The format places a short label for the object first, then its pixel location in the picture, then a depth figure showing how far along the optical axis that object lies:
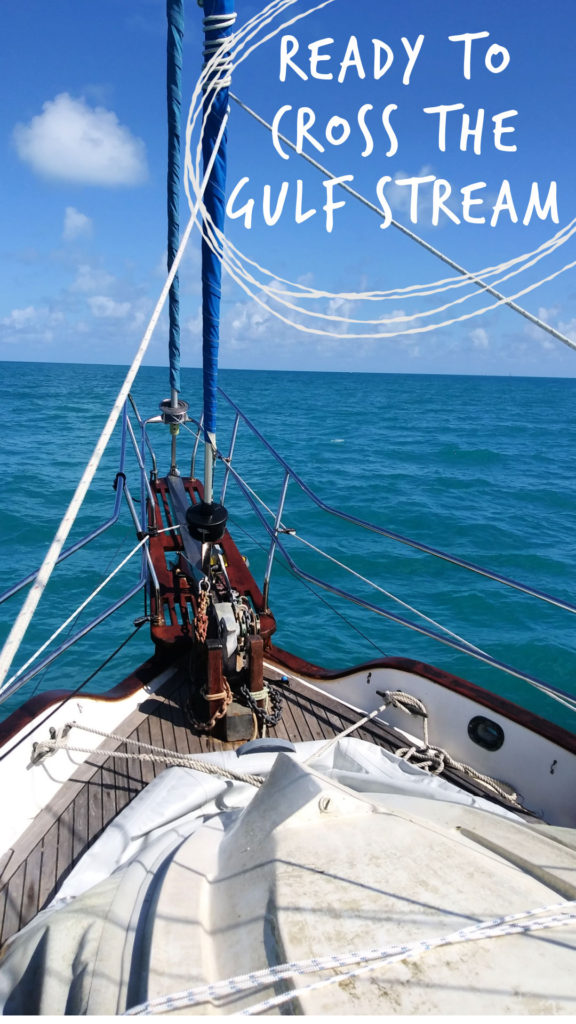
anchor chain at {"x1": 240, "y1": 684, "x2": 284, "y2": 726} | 4.01
